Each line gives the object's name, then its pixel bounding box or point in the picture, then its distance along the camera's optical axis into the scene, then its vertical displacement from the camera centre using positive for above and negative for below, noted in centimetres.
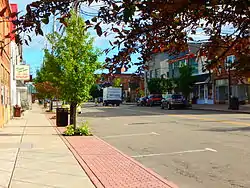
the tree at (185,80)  5116 +233
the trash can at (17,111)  3341 -108
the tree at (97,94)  11762 +117
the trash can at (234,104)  3825 -57
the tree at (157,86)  6278 +185
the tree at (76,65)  1809 +151
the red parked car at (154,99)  5937 -15
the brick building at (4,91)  2217 +41
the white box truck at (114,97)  6688 +17
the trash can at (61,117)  2345 -110
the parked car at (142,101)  6125 -46
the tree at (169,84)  5906 +207
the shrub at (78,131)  1756 -145
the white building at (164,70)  6902 +503
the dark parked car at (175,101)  4462 -34
